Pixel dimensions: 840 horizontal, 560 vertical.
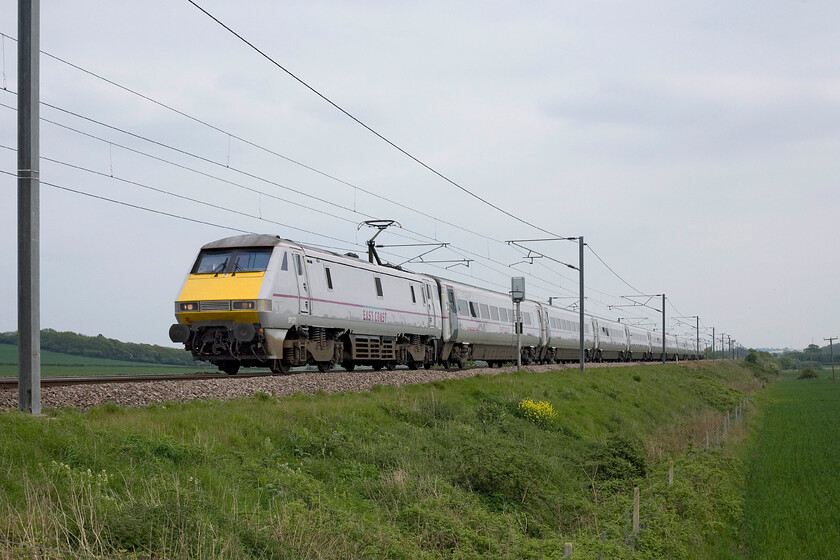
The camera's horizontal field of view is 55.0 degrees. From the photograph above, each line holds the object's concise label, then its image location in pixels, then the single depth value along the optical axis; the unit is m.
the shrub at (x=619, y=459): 18.69
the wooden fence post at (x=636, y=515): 12.12
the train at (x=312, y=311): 20.45
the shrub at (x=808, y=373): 118.73
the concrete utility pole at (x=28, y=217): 11.04
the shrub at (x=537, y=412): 22.16
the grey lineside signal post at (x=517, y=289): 31.45
